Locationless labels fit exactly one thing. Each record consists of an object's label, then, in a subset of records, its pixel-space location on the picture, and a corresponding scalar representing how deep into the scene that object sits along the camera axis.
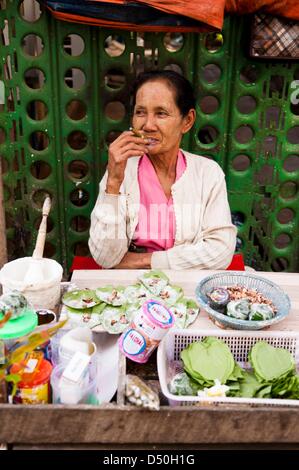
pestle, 1.80
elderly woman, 2.44
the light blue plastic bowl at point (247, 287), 1.77
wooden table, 1.42
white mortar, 1.77
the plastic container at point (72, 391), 1.44
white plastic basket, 1.75
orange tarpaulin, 2.44
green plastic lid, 1.50
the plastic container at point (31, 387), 1.46
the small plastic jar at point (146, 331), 1.58
